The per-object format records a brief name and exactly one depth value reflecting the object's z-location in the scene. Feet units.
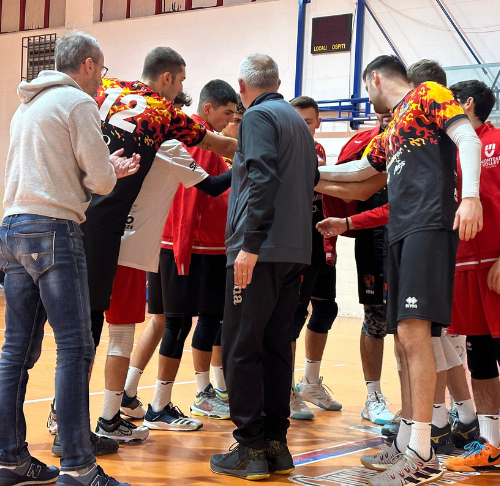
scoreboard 40.32
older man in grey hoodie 8.22
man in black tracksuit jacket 9.59
